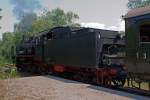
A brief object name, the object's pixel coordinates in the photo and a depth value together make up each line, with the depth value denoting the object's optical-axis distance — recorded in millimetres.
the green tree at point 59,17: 81712
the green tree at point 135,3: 52094
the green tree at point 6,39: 89962
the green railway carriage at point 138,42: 10508
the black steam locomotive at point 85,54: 13719
